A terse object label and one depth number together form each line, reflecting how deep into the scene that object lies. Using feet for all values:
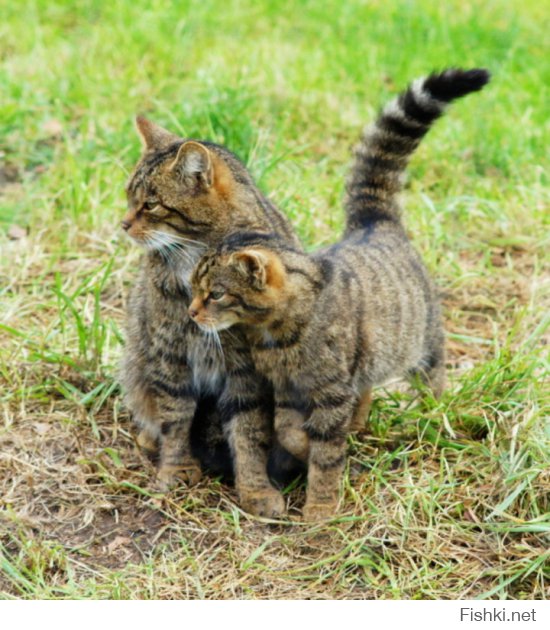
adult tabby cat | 12.81
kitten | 12.26
